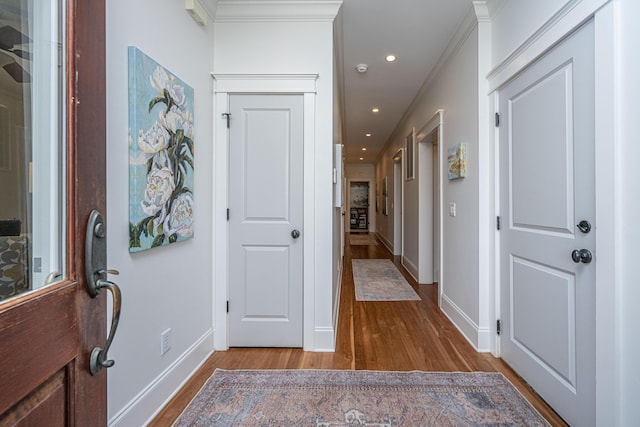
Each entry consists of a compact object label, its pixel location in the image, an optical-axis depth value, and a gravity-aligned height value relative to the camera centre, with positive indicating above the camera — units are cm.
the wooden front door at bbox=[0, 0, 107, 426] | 54 +8
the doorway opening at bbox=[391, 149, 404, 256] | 614 +10
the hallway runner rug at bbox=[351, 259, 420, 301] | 348 -95
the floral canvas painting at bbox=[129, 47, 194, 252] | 134 +31
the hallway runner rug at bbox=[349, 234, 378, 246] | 811 -77
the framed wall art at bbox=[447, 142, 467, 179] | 247 +46
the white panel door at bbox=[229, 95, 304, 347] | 221 -4
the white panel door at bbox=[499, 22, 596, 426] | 137 -7
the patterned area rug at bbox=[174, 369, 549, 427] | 148 -103
